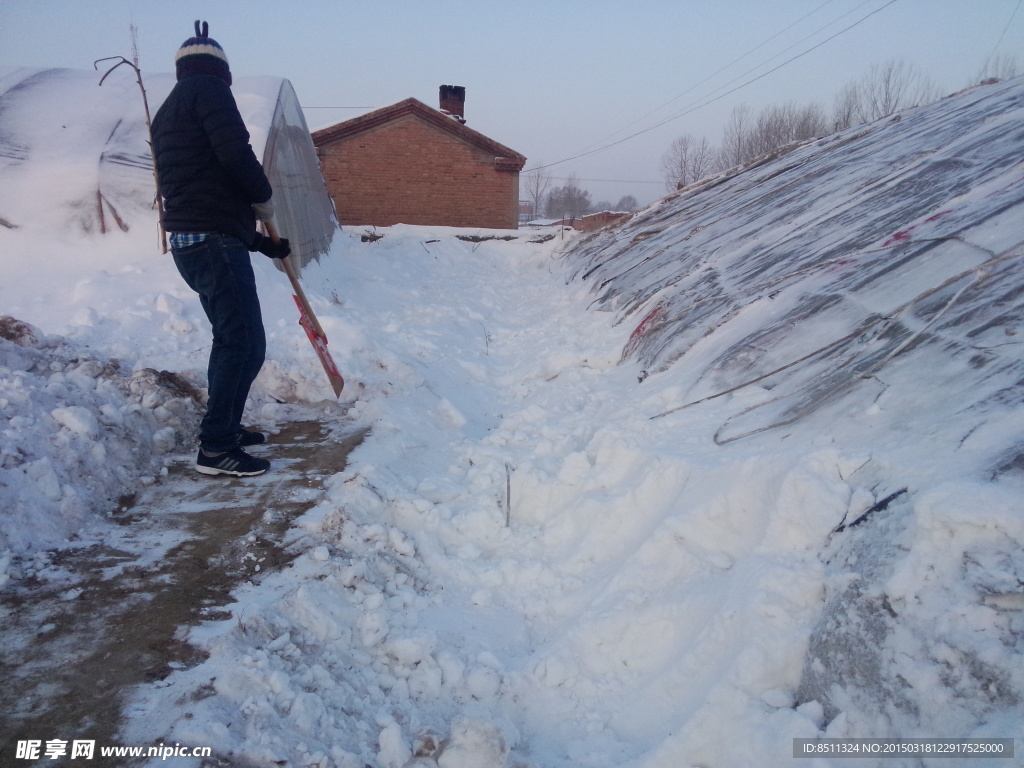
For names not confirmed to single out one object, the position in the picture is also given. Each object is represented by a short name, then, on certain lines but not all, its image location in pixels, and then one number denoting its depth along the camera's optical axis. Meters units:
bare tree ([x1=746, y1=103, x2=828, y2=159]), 34.38
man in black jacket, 2.66
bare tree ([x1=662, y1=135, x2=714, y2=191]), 43.56
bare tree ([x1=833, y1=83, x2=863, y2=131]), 31.49
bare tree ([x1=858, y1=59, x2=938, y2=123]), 30.22
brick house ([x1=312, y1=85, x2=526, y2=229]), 17.61
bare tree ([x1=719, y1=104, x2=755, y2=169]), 37.16
